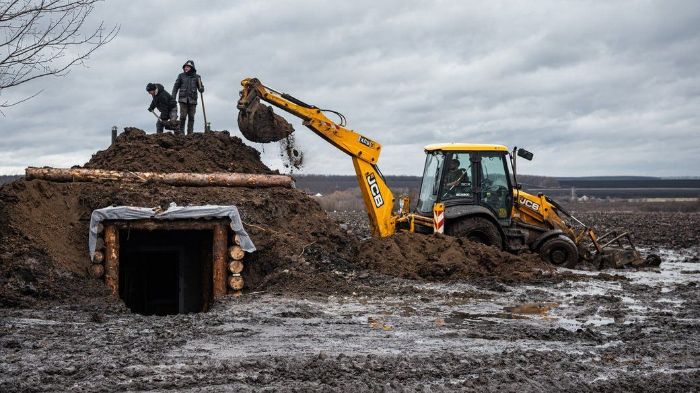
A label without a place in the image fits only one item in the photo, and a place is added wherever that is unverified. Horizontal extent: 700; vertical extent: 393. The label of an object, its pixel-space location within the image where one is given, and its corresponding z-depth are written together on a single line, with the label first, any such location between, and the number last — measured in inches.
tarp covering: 509.0
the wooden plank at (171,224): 518.3
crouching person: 667.4
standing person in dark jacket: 658.2
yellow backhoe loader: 642.8
